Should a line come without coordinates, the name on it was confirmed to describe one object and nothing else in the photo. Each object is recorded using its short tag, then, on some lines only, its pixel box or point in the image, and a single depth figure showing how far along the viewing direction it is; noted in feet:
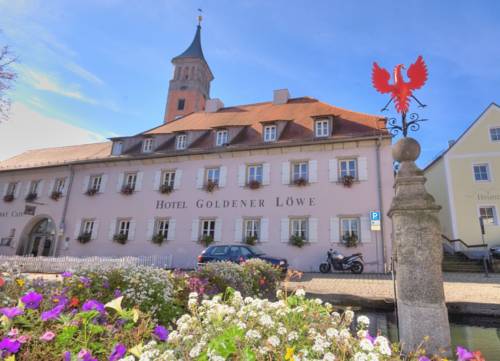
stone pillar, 11.85
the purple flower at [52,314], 6.97
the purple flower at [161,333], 7.25
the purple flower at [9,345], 6.14
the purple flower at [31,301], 7.88
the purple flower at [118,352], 6.19
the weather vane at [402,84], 15.43
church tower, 124.57
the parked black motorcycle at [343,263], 44.34
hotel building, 49.14
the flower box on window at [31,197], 70.64
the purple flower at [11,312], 6.90
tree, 39.06
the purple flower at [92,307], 7.77
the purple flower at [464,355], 5.86
